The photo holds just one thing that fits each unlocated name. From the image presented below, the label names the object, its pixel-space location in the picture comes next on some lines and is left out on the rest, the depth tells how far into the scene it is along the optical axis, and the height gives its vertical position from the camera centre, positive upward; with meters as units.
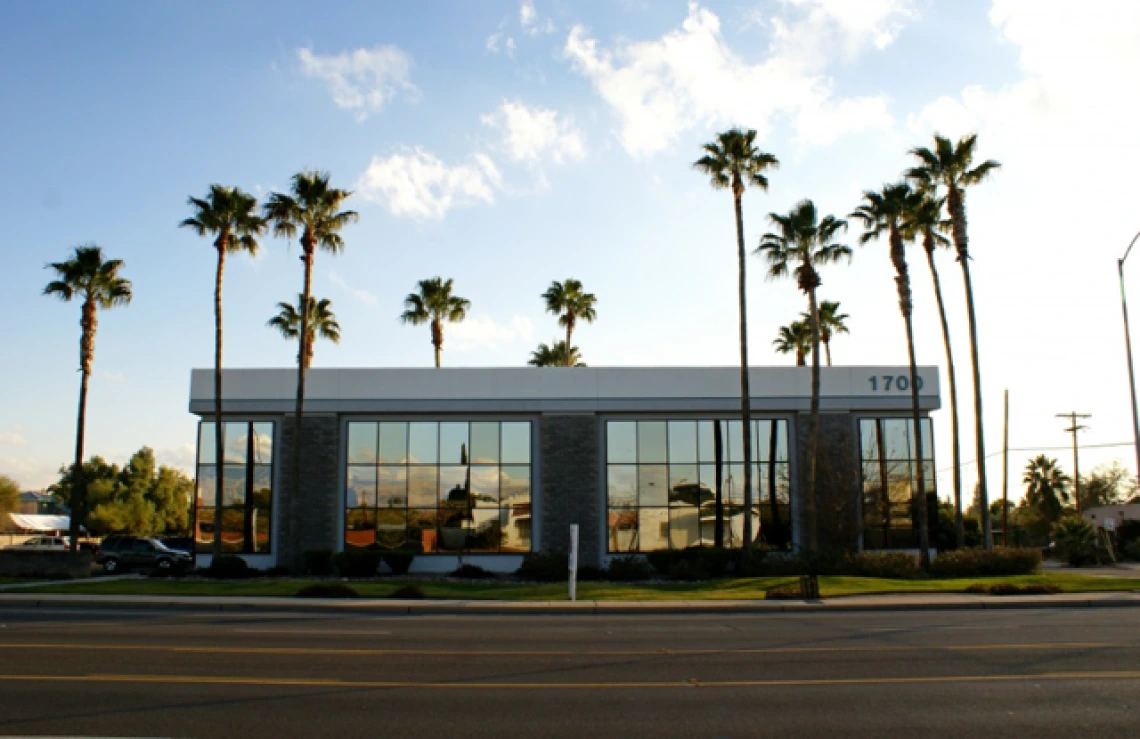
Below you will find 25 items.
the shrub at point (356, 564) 32.84 -2.20
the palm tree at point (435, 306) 49.44 +9.84
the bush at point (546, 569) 31.66 -2.28
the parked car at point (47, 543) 48.03 -2.27
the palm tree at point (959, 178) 34.81 +11.63
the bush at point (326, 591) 25.06 -2.40
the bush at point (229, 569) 32.59 -2.35
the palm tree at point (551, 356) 63.13 +9.32
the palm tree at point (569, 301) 53.69 +10.91
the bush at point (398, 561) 34.00 -2.17
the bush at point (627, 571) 31.97 -2.36
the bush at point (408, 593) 24.61 -2.40
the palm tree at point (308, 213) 35.56 +10.49
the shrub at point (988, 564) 31.28 -2.09
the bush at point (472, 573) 32.75 -2.51
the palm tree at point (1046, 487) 74.25 +0.94
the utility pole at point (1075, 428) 63.69 +4.68
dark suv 38.31 -2.24
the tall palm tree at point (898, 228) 34.81 +9.99
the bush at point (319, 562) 33.66 -2.19
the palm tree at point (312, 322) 45.06 +8.26
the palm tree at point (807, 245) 35.62 +9.39
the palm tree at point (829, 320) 49.06 +9.03
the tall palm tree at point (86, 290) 39.09 +8.50
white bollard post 23.42 -1.42
